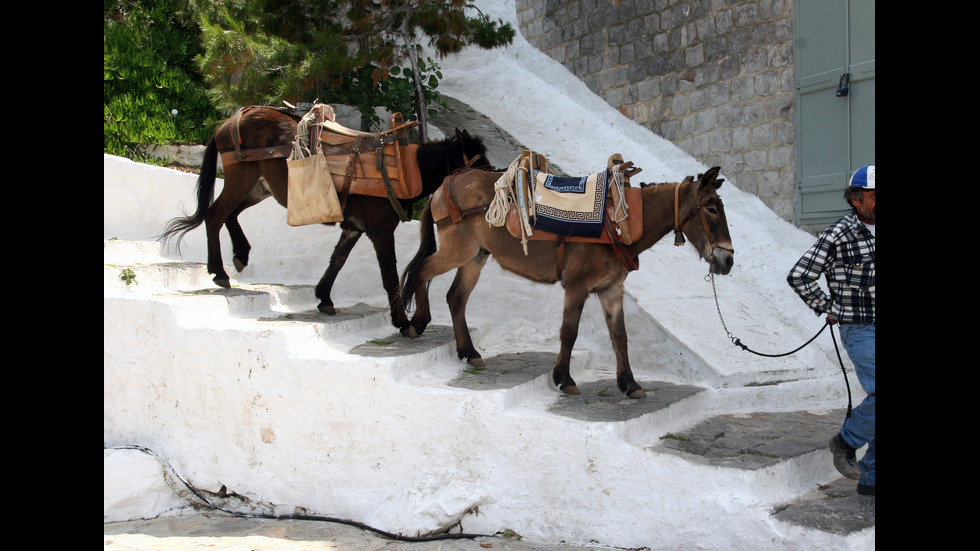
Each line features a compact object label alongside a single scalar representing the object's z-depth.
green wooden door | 6.30
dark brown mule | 5.31
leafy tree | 6.54
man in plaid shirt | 3.27
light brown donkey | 4.18
